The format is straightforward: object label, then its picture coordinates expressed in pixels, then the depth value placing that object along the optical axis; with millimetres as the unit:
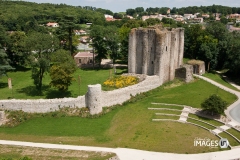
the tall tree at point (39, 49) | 33375
